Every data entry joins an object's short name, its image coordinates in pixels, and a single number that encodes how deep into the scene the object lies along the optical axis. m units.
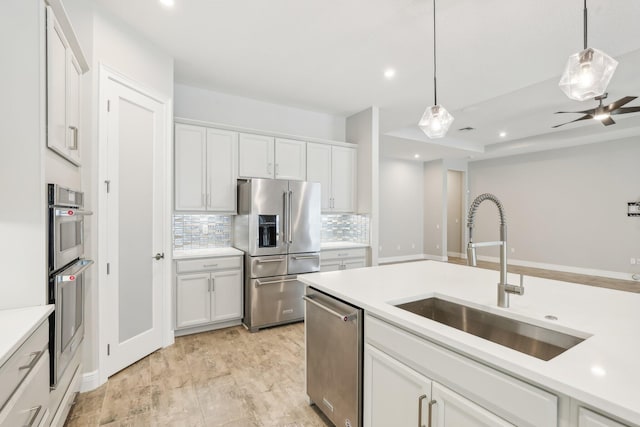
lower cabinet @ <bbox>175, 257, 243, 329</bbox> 3.28
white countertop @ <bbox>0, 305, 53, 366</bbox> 1.06
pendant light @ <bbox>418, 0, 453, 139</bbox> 2.23
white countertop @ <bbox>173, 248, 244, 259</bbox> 3.34
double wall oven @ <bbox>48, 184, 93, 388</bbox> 1.52
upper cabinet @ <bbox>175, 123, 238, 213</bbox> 3.45
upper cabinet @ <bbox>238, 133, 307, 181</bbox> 3.85
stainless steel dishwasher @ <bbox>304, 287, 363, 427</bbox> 1.60
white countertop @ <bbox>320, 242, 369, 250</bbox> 4.26
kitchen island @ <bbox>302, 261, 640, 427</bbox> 0.79
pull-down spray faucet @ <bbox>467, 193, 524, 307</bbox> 1.35
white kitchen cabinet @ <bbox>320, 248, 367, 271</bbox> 4.16
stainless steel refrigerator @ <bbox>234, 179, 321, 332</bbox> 3.52
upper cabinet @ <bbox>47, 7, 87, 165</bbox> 1.55
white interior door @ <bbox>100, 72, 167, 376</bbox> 2.48
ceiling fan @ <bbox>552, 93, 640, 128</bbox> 3.79
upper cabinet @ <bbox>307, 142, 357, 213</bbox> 4.37
